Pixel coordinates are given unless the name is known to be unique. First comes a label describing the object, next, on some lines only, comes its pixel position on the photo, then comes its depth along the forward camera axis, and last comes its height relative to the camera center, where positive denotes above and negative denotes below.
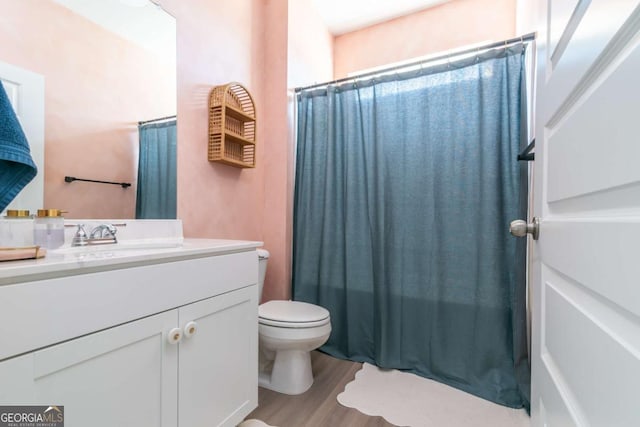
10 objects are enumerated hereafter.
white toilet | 1.46 -0.64
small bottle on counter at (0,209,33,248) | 0.90 -0.06
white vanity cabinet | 0.63 -0.37
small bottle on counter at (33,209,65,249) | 0.95 -0.07
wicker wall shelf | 1.62 +0.50
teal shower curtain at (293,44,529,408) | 1.53 -0.04
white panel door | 0.31 +0.00
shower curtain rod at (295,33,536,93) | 1.48 +0.89
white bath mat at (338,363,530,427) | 1.33 -0.94
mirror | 0.97 +0.47
